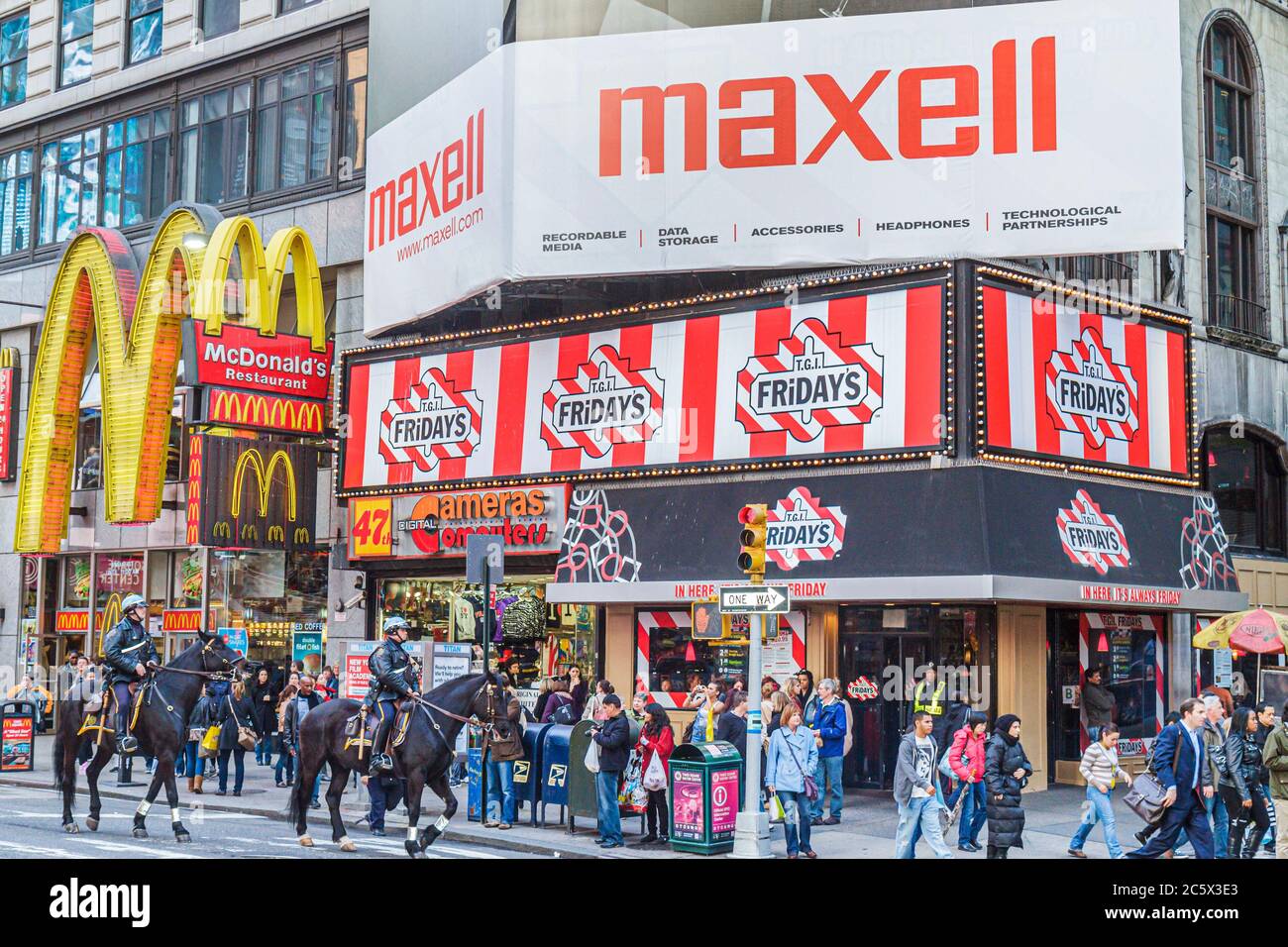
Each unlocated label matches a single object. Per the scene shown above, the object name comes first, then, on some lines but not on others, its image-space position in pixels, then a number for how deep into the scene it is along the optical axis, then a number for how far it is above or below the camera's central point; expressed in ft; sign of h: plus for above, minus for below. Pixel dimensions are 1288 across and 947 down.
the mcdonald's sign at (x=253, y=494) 96.99 +7.97
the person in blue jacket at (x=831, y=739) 67.10 -4.99
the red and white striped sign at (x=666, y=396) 75.87 +12.26
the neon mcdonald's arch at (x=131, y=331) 102.42 +19.87
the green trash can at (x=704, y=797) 57.47 -6.46
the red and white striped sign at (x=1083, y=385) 75.25 +12.03
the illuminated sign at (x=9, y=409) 131.95 +17.62
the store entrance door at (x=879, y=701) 77.20 -3.89
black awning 71.41 +4.03
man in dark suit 49.49 -4.94
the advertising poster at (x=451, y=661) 72.18 -1.87
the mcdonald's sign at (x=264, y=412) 96.27 +13.12
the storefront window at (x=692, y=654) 80.28 -1.69
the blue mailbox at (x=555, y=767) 65.51 -6.09
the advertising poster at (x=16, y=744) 90.79 -7.28
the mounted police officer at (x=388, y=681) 55.26 -2.12
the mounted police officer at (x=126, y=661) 60.08 -1.60
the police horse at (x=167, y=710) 60.03 -3.52
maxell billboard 79.05 +25.07
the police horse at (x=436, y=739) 54.60 -4.17
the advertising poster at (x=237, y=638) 99.25 -1.20
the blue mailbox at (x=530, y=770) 66.33 -6.32
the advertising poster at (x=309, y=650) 107.55 -2.07
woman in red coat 60.75 -4.86
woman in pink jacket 57.47 -4.70
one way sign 57.06 +0.78
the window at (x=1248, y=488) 97.86 +8.59
